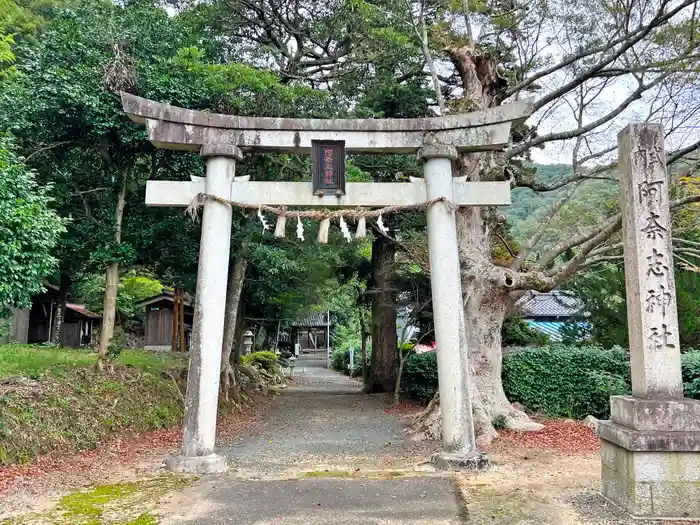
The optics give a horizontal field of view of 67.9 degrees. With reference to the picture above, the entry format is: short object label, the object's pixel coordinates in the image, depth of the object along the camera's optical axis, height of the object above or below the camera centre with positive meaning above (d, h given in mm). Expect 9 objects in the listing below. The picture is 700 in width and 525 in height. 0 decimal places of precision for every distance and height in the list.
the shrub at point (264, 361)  24545 -1389
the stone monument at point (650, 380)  5355 -470
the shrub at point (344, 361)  31003 -1852
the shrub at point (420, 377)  15602 -1324
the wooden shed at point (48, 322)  22109 +296
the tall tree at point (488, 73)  10320 +5852
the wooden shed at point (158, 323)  27172 +394
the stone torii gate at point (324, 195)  7418 +2132
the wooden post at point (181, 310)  22812 +917
